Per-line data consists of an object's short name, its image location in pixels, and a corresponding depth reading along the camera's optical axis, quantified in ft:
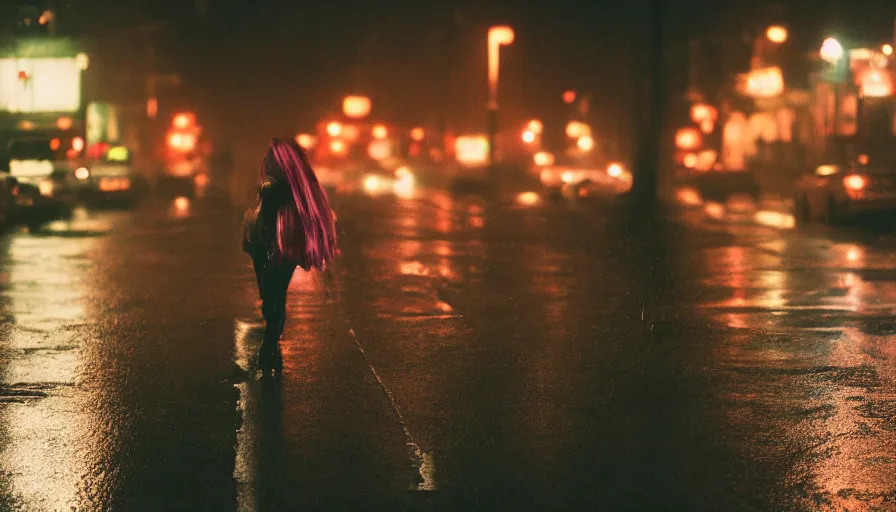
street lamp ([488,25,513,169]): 169.78
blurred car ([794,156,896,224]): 88.38
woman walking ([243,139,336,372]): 29.25
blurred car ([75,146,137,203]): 126.82
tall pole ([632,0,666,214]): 115.96
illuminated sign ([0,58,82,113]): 131.13
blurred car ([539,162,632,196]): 150.71
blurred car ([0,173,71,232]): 88.99
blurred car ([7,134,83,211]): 114.21
